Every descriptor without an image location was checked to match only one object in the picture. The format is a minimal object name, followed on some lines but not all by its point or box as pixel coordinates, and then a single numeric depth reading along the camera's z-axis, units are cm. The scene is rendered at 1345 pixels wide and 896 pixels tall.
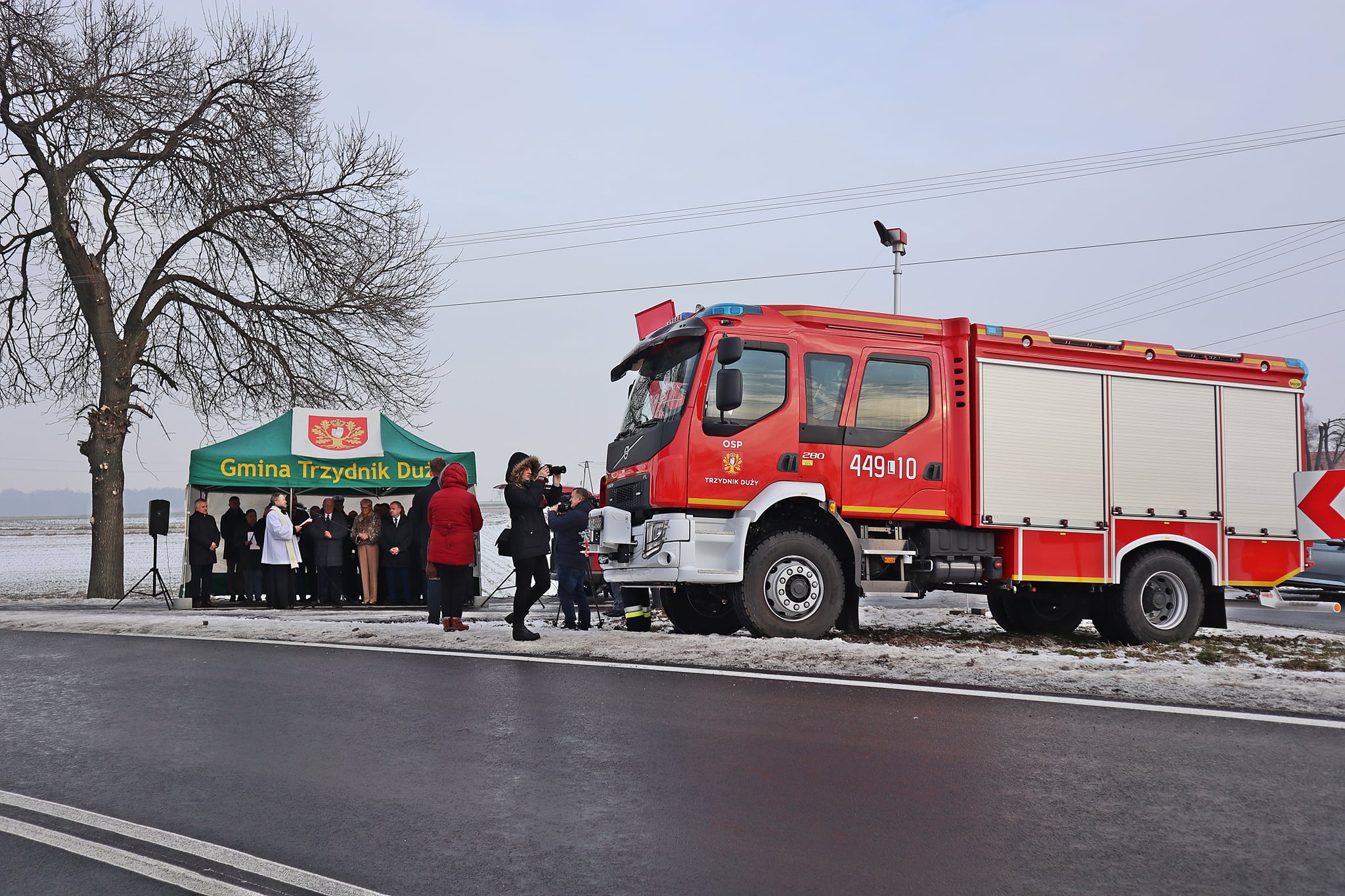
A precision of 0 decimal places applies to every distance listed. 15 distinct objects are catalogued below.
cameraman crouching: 1230
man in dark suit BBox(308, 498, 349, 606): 1703
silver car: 1773
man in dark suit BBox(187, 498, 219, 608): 1609
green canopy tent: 1686
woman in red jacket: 1075
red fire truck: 962
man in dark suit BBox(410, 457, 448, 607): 1634
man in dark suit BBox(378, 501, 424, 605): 1689
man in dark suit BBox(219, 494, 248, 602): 1736
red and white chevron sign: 1050
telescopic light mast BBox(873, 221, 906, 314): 2167
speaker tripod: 1603
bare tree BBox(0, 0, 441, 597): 1836
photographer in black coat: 984
